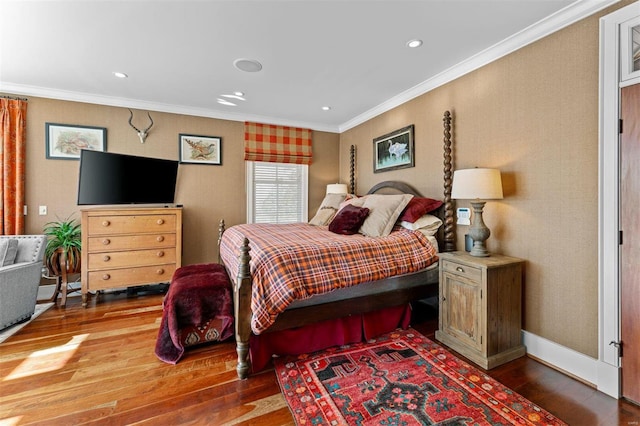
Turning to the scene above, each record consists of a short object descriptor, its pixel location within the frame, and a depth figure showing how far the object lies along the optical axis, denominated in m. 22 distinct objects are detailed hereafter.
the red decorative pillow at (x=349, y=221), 2.83
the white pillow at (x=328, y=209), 3.64
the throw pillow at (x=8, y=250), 2.61
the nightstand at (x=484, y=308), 1.98
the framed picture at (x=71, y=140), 3.44
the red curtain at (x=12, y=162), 3.17
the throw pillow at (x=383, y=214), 2.72
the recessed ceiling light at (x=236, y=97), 3.58
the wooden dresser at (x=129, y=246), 3.14
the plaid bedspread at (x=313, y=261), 1.88
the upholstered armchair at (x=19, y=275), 2.49
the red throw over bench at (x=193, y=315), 2.09
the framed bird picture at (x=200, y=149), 4.06
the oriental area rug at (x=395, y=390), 1.50
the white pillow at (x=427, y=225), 2.72
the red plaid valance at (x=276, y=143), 4.41
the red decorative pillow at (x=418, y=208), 2.80
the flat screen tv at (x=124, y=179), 3.28
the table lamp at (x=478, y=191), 2.17
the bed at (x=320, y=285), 1.89
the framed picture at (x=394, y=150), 3.44
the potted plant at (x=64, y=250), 3.17
